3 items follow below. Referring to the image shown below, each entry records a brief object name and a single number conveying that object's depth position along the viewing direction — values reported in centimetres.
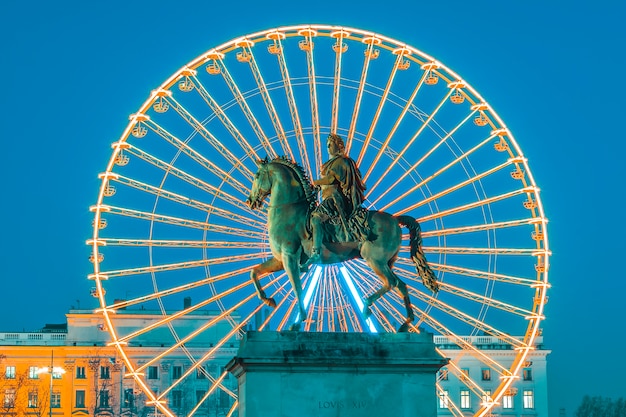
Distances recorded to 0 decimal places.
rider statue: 3183
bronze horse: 3183
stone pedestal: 3034
